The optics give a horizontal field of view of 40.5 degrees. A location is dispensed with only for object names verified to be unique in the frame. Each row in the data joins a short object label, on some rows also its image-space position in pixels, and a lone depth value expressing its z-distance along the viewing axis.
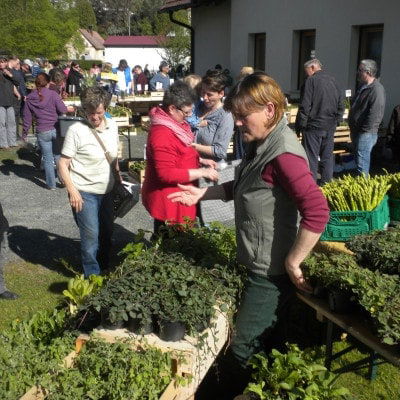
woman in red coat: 3.90
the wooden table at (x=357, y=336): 2.64
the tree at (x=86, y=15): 66.94
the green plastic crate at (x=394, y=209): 4.15
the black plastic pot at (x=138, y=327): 2.79
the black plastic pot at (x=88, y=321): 2.95
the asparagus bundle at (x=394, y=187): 4.15
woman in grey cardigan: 4.97
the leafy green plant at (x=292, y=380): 2.49
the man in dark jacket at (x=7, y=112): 11.69
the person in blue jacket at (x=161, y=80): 16.73
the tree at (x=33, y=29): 32.41
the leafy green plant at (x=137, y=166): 8.73
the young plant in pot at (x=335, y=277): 2.94
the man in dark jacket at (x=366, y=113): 7.33
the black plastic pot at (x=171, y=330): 2.74
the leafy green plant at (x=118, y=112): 11.11
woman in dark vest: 2.50
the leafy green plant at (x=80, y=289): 3.88
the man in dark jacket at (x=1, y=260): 4.66
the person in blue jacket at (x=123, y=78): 17.45
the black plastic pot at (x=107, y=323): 2.80
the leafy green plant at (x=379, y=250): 3.04
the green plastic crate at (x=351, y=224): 3.79
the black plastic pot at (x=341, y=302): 2.96
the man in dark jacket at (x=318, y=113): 7.68
